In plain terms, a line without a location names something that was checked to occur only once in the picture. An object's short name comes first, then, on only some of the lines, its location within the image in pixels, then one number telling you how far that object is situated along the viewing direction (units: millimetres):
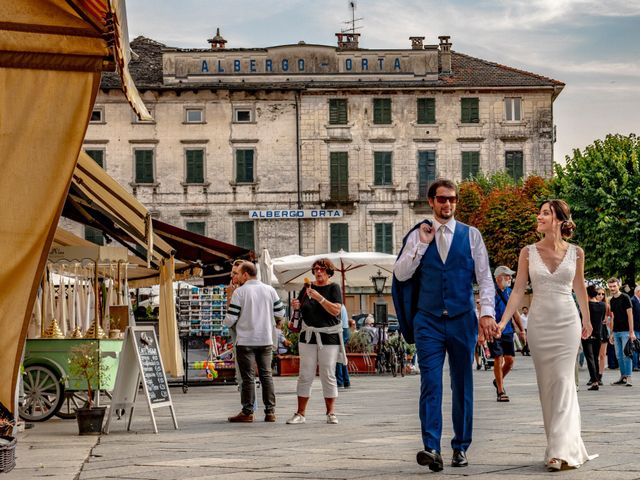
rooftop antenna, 65438
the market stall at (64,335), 14656
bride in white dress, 8703
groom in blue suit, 8781
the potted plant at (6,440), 8219
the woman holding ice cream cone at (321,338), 13531
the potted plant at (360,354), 27469
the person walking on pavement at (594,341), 19878
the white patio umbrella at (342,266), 27344
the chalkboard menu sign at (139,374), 12836
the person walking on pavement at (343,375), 22094
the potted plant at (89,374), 12664
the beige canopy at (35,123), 7980
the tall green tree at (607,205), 52969
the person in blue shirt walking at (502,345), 17031
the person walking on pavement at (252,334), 14209
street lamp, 30650
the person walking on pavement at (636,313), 23328
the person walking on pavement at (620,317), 21609
